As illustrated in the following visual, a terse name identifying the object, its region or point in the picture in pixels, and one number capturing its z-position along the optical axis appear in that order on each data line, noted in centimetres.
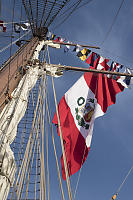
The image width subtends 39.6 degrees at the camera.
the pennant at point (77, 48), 894
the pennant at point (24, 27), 816
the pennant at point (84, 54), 853
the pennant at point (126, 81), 697
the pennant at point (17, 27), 801
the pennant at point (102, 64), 789
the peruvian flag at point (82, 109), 566
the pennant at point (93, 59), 800
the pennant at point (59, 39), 1119
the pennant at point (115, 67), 779
